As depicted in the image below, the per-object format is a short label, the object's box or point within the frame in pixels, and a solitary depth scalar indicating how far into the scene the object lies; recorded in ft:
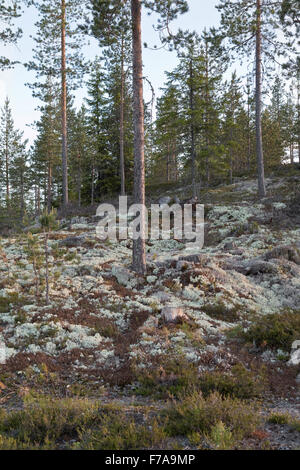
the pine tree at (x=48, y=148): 128.26
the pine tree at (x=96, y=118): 113.12
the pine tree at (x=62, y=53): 82.79
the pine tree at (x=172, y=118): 88.22
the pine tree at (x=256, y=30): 66.39
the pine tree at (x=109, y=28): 38.01
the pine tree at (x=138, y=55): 37.09
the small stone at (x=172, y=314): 27.32
